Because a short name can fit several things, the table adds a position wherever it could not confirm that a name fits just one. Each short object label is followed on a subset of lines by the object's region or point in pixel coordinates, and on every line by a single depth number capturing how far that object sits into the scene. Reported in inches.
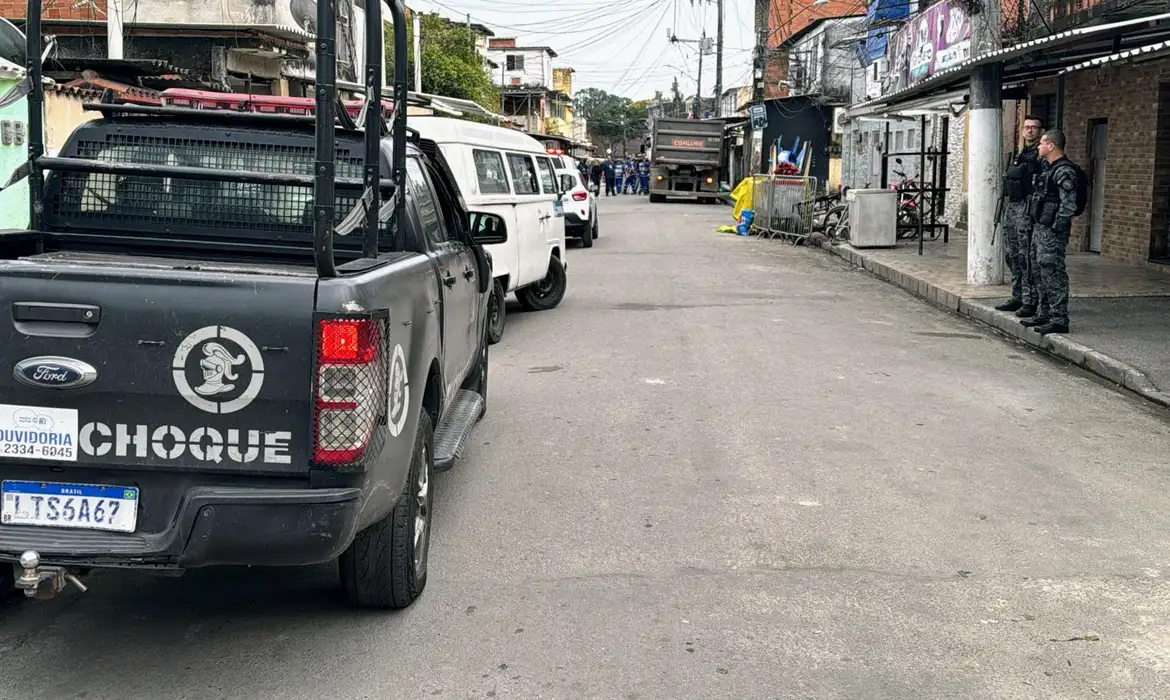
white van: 422.3
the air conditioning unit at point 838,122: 1638.3
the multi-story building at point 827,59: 1600.6
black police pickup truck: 142.4
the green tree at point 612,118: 5438.0
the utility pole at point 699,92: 2979.8
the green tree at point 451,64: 1565.0
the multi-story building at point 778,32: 1675.7
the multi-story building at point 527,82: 3139.8
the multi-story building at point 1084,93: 546.8
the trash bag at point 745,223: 1095.0
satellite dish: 533.6
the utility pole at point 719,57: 2269.9
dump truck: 1713.8
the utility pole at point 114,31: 732.5
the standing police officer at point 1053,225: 422.9
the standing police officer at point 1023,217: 462.0
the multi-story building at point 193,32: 798.4
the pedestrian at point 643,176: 2506.2
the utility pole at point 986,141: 568.1
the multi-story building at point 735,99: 2840.1
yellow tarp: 1123.3
